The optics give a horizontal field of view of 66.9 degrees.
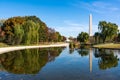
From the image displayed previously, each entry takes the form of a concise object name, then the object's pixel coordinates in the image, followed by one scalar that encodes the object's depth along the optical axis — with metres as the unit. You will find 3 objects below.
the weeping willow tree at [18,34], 25.43
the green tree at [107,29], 37.14
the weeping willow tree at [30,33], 25.99
